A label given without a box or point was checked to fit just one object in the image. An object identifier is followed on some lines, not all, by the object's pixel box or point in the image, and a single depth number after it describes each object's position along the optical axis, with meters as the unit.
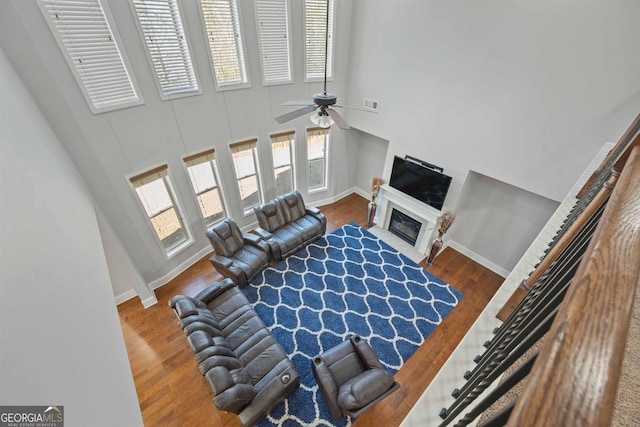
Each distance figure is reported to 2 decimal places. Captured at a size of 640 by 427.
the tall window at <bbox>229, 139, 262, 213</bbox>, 5.47
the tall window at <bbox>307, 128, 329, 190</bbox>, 6.52
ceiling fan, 3.12
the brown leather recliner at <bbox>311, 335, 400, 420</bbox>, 3.04
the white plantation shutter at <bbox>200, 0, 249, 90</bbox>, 4.20
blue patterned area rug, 3.99
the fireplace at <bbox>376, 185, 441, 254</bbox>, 5.75
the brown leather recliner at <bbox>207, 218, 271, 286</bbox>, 4.91
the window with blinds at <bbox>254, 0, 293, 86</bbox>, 4.64
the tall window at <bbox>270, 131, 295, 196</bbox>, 5.97
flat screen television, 5.39
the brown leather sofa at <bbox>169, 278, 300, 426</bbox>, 3.02
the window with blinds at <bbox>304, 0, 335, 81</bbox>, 5.07
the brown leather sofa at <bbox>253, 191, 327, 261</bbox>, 5.54
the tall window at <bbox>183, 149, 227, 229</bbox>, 4.97
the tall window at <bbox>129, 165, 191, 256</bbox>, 4.45
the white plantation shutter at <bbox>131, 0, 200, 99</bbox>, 3.68
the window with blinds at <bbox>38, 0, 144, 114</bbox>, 3.10
